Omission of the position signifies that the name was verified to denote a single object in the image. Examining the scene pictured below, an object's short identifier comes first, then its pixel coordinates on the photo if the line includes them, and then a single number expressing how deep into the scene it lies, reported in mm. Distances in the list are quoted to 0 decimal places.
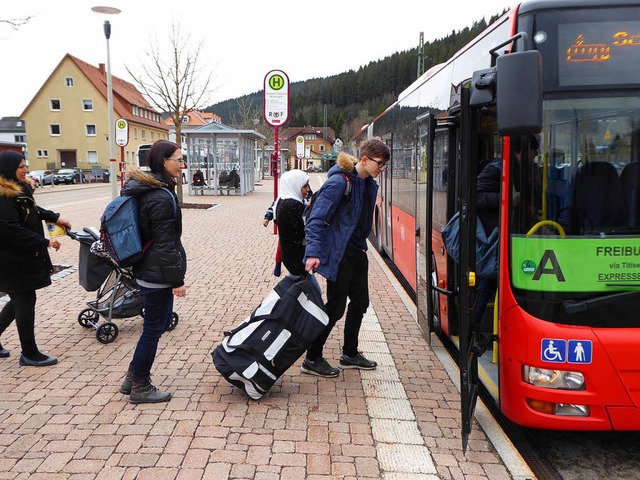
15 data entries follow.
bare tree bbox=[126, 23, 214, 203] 21984
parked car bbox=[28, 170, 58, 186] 42531
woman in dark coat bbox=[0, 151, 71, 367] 4535
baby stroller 5531
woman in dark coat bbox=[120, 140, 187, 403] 3855
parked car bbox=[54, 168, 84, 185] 47031
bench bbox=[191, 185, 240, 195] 28406
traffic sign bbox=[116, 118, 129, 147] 17016
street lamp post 14164
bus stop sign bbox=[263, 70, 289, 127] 9984
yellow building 61656
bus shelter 26828
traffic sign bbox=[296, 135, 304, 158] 31859
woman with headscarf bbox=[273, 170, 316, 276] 4441
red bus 3186
